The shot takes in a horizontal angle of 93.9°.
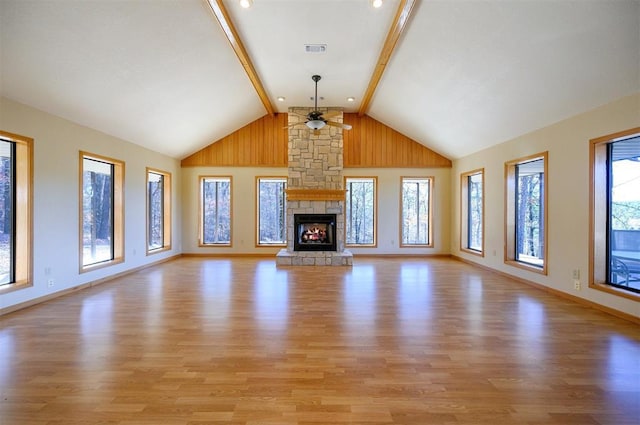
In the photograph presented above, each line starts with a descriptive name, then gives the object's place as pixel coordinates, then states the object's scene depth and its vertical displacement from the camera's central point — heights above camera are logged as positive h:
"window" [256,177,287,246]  8.30 -0.04
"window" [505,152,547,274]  5.22 -0.04
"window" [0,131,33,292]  3.77 +0.02
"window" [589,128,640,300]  3.63 -0.05
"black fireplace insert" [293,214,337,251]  7.20 -0.55
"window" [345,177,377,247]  8.27 -0.01
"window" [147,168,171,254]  7.02 +0.00
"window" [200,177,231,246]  8.24 +0.02
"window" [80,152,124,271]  5.00 +0.00
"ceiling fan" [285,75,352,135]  5.35 +1.60
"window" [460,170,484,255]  7.00 -0.02
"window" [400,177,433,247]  8.22 +0.01
